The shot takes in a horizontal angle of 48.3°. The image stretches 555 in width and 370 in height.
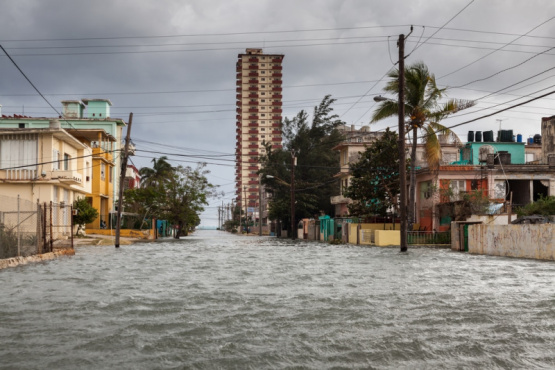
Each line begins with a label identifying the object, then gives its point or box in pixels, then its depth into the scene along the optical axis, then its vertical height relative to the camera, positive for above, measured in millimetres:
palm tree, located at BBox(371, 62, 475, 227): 40438 +7135
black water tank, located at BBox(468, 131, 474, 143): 55750 +6975
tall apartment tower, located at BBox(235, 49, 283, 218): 159125 +29536
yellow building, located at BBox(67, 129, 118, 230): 53781 +3943
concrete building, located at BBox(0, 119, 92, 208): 37344 +3193
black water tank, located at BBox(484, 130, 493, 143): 55281 +6919
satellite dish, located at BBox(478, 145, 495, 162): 45850 +4700
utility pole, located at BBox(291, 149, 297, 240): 60156 +1005
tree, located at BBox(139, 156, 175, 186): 80875 +5841
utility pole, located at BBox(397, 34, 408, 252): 30078 +3381
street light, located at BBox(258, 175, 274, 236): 93325 -2092
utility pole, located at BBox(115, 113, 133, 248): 36969 +2738
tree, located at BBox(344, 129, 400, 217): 46438 +2799
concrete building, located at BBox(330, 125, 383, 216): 61250 +5067
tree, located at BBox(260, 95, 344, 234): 71312 +5649
